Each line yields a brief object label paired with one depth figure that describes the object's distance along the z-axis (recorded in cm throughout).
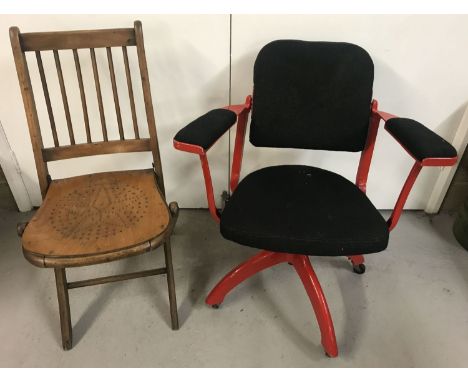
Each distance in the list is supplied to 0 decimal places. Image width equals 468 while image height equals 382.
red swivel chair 97
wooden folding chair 97
